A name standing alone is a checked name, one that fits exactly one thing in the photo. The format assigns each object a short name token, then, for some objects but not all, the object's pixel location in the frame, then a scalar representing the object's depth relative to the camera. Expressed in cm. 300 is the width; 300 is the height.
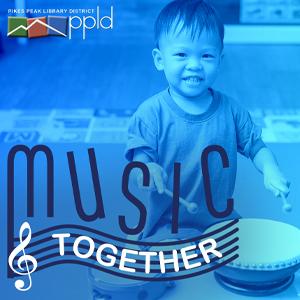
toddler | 117
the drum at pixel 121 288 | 116
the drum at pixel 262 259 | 113
